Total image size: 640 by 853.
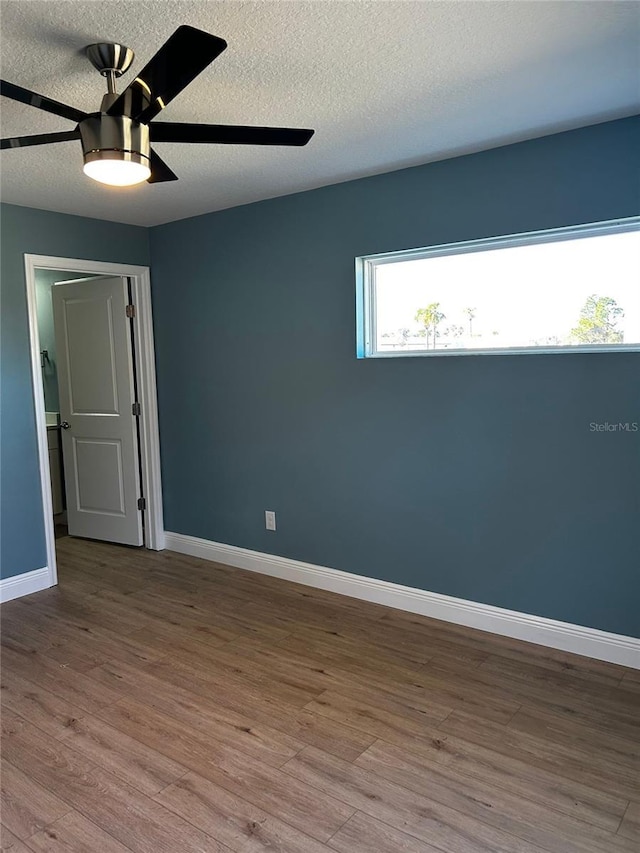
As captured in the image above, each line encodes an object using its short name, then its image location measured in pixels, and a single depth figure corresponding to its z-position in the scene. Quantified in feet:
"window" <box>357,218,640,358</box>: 8.72
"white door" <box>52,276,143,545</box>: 14.66
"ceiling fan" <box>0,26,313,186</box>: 4.80
